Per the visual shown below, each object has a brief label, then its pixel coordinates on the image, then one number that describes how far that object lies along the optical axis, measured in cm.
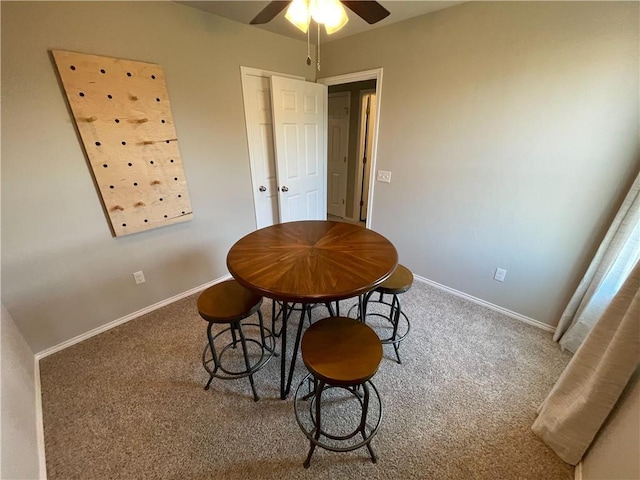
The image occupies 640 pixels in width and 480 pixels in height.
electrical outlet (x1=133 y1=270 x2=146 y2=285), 218
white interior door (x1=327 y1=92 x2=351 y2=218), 412
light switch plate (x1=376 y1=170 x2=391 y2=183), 272
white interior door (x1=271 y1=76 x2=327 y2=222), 266
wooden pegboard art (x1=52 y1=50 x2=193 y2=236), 166
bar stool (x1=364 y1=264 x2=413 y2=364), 166
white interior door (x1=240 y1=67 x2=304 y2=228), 251
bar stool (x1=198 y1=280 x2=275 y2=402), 139
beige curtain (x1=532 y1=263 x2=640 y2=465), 98
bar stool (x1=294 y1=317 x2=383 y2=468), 108
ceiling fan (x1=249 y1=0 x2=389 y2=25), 119
